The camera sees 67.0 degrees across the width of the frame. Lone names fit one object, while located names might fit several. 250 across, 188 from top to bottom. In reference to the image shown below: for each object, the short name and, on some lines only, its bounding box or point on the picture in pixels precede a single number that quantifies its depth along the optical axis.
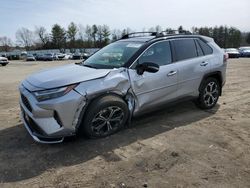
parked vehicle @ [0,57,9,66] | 20.08
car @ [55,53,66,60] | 35.12
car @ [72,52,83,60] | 36.55
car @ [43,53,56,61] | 33.94
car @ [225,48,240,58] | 23.23
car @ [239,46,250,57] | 24.40
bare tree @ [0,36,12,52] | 62.22
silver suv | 2.79
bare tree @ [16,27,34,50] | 65.73
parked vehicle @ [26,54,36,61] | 34.13
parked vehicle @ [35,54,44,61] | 35.22
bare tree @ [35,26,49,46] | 61.61
